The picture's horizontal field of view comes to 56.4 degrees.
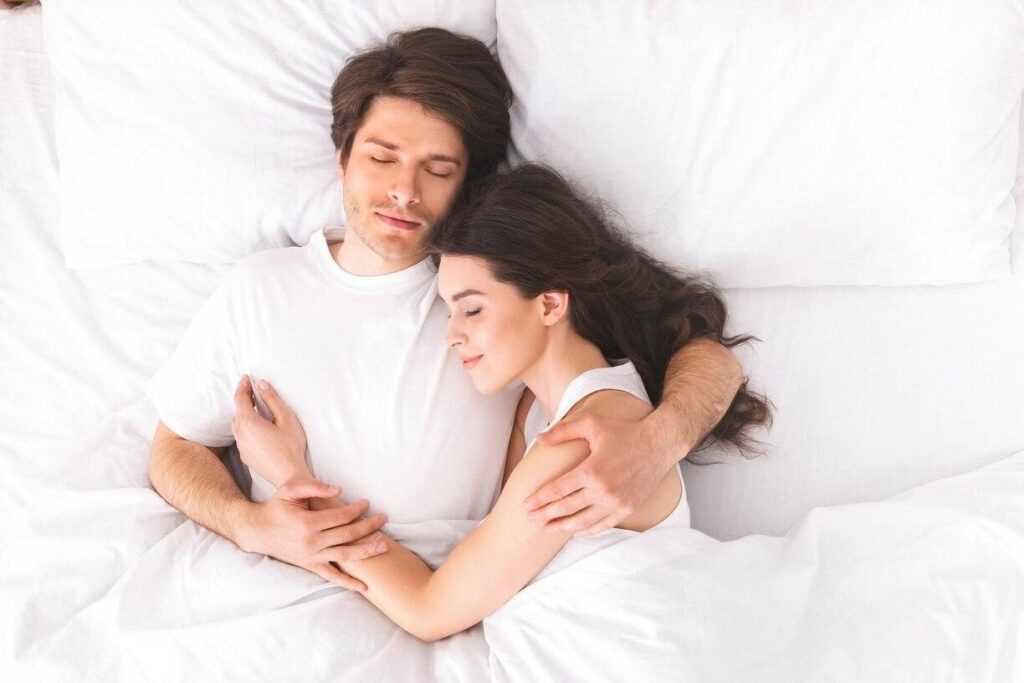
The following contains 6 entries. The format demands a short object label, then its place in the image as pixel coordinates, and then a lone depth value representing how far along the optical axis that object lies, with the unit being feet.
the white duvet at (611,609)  4.90
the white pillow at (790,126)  5.75
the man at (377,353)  5.87
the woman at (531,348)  5.11
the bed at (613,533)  5.00
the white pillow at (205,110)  6.35
